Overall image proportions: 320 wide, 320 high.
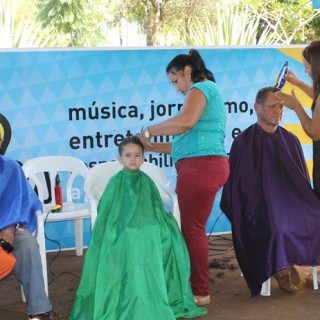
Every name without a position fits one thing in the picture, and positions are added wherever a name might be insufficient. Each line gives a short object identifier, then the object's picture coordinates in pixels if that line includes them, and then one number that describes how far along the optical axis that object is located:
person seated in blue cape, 3.34
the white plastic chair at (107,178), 4.12
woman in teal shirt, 3.51
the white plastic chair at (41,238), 3.65
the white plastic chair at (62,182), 4.39
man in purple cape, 3.93
